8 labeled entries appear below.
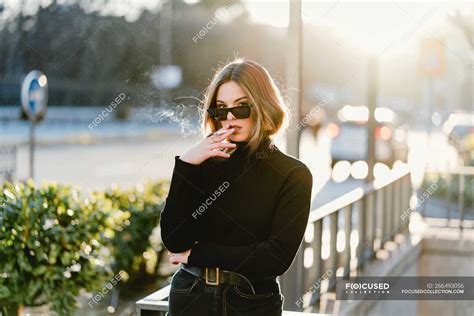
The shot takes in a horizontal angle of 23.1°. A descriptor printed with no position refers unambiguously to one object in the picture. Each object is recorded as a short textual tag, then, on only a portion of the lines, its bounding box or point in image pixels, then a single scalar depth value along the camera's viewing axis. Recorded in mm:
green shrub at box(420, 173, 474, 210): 12355
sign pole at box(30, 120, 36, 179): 10778
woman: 3213
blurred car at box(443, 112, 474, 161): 26289
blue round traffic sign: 11752
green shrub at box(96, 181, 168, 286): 8978
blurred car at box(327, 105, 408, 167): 25002
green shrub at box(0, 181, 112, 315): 5947
